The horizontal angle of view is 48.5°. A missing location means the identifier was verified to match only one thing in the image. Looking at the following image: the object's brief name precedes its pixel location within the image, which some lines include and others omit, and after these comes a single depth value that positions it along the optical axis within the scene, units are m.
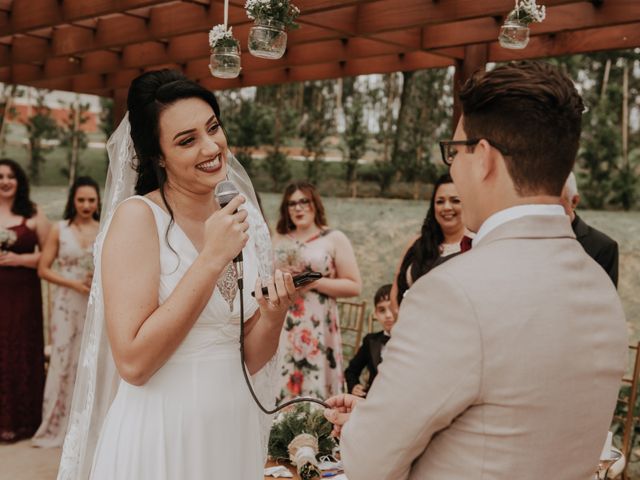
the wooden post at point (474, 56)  4.89
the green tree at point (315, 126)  14.12
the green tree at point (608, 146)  11.89
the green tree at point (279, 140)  14.42
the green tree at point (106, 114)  15.35
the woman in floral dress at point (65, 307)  5.48
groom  1.09
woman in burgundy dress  5.49
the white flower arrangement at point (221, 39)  3.24
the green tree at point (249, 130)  14.12
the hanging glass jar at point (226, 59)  3.25
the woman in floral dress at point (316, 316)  4.98
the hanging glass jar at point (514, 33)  3.18
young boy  4.35
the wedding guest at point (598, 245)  3.88
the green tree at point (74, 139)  15.59
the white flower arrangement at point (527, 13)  3.13
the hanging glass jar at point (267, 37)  3.05
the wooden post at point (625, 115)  12.52
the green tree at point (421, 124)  13.76
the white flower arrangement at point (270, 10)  3.02
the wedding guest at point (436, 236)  4.12
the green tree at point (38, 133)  15.29
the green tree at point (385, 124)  13.78
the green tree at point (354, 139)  13.69
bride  1.81
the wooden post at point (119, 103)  7.16
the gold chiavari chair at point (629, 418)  4.38
